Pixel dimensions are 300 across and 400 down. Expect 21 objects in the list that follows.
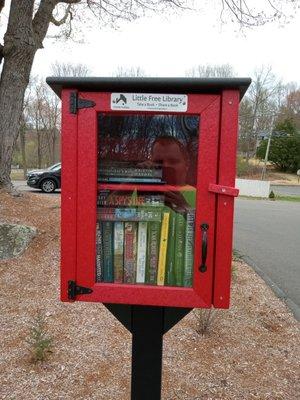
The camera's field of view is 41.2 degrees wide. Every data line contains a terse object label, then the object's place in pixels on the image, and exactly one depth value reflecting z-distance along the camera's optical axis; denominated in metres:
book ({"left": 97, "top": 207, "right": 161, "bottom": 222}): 1.90
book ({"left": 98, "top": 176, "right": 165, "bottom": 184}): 1.90
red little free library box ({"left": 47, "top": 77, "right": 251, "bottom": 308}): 1.72
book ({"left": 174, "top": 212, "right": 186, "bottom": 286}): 1.88
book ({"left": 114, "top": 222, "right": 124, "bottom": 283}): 1.91
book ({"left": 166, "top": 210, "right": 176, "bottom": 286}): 1.89
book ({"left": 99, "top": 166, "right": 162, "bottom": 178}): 1.91
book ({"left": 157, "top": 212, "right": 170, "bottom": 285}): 1.89
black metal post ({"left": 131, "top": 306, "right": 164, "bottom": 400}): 2.00
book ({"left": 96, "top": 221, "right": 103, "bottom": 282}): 1.88
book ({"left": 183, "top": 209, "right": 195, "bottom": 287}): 1.86
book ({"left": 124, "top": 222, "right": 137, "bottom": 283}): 1.91
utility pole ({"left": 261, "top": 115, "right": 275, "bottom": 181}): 43.91
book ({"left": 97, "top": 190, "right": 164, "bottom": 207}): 1.90
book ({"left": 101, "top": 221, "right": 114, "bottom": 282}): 1.90
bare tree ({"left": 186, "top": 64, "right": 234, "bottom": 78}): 45.47
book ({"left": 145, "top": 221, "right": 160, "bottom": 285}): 1.90
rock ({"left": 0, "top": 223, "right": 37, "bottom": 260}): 5.18
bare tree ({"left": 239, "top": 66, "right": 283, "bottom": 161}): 52.16
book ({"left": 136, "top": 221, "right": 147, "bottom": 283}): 1.90
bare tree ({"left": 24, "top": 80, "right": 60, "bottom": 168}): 38.22
